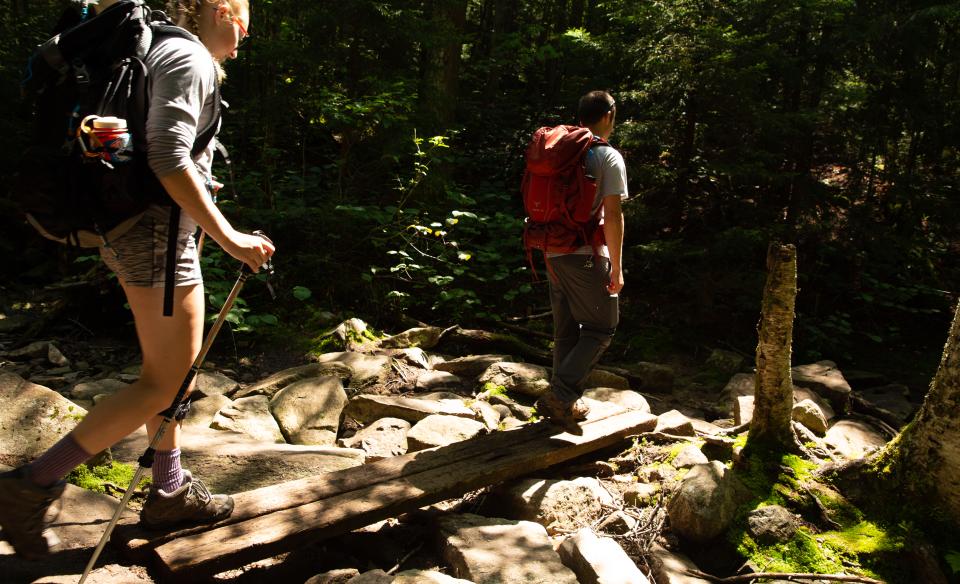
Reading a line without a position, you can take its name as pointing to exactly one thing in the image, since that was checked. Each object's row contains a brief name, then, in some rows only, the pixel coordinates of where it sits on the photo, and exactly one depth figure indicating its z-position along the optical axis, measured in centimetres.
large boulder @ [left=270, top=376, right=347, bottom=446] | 478
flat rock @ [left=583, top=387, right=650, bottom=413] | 573
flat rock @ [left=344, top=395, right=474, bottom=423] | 500
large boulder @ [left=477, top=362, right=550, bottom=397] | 591
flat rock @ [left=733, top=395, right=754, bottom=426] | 494
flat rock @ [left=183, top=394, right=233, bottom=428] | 463
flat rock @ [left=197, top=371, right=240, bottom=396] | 538
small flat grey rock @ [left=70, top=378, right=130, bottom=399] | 501
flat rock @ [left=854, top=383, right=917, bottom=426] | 631
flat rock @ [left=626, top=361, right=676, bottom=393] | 720
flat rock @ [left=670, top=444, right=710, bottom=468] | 416
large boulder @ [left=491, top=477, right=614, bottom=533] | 365
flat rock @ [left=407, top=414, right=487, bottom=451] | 427
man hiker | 385
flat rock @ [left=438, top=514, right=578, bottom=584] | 292
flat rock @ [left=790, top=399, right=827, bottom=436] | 478
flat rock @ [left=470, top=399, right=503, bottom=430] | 513
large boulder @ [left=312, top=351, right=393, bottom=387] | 594
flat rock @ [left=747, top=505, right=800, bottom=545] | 341
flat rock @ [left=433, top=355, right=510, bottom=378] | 668
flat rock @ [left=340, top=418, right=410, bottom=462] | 457
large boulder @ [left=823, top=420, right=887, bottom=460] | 456
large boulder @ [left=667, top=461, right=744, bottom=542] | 346
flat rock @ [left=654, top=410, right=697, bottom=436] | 470
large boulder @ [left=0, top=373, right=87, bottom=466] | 337
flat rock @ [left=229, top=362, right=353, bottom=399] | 542
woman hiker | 234
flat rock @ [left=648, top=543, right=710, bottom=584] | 319
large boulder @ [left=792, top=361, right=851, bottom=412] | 657
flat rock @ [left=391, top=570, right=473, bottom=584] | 269
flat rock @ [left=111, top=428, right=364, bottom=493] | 364
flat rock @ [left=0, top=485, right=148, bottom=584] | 250
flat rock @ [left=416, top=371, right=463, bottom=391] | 621
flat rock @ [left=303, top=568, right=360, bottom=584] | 279
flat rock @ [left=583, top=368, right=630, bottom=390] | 682
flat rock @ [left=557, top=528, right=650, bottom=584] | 299
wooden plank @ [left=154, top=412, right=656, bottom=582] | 266
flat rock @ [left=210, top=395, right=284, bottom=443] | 456
